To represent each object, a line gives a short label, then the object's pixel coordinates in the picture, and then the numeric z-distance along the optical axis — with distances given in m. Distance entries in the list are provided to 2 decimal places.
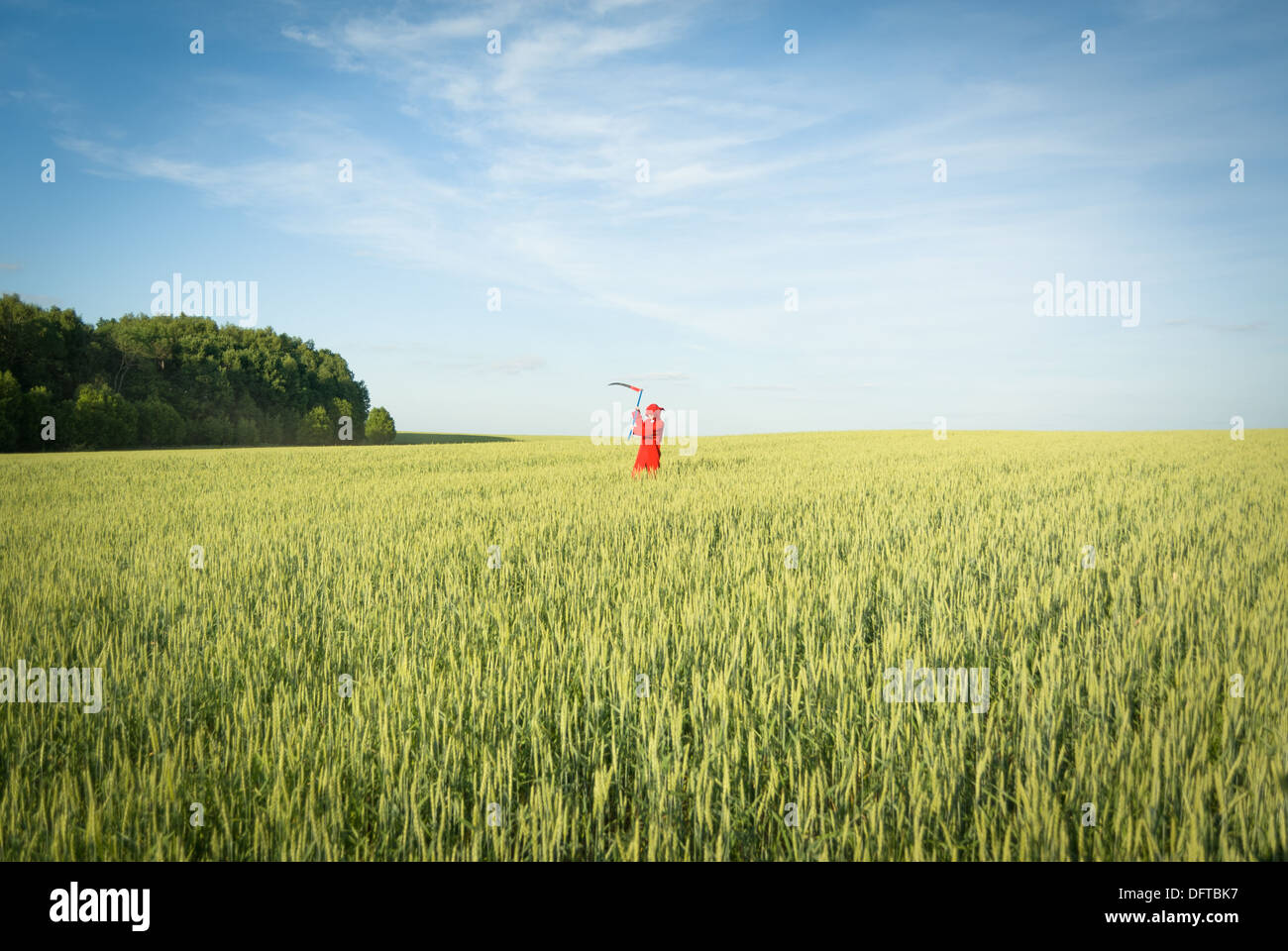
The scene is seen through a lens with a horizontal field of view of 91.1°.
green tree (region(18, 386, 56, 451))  38.66
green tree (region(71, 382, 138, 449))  40.53
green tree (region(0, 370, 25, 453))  37.28
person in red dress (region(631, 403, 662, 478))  11.67
